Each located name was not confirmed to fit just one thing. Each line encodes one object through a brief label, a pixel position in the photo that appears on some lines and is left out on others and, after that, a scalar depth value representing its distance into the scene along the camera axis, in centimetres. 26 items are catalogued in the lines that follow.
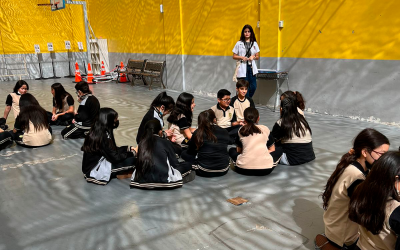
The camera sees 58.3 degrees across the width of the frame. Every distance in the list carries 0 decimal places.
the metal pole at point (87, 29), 1518
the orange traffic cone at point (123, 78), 1316
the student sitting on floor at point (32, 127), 505
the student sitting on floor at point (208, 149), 378
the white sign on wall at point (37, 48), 1482
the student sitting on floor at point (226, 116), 490
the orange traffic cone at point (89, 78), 1317
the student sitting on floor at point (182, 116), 444
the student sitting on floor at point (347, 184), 220
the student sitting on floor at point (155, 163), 343
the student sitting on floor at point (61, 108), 601
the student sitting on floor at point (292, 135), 396
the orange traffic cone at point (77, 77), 1342
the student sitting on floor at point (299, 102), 448
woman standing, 649
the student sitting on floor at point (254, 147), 373
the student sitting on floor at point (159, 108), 431
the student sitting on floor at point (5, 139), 515
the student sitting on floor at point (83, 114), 543
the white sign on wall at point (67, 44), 1517
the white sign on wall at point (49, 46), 1498
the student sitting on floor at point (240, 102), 505
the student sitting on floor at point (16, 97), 588
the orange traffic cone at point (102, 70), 1371
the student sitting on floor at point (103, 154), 369
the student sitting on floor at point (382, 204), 183
